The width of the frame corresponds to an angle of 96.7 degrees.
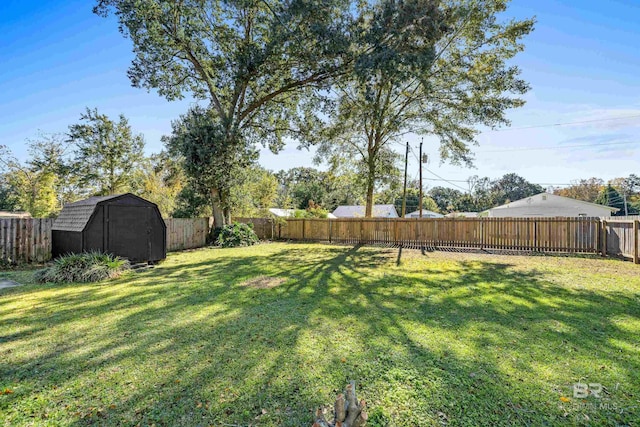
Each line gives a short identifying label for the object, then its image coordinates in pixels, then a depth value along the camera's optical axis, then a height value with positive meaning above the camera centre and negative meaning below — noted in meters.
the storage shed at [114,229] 7.20 -0.31
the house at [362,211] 31.50 +0.54
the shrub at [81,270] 6.02 -1.15
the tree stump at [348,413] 1.32 -0.94
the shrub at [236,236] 13.02 -0.96
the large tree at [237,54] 9.91 +6.26
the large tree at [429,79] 8.81 +5.39
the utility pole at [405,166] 17.97 +3.05
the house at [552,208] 23.83 +0.51
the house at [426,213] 34.91 +0.21
